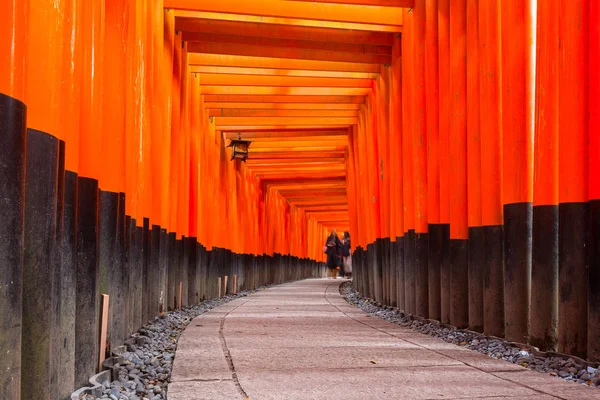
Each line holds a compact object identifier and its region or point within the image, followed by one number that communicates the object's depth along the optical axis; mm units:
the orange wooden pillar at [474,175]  7652
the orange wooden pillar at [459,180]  8273
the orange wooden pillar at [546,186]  5812
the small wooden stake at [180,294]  12208
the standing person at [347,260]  39062
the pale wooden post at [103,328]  5255
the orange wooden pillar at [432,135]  9414
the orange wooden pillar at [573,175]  5332
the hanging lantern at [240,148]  17031
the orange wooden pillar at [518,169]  6547
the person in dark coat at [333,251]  34688
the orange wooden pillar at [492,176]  7188
